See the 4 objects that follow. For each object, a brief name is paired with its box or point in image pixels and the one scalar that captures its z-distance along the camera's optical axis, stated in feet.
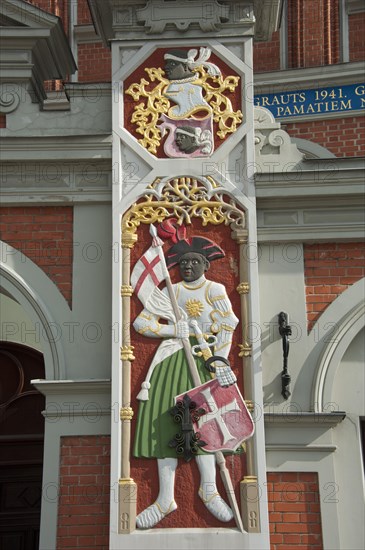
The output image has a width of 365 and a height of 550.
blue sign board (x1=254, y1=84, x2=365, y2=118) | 44.45
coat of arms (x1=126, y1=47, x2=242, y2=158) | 30.01
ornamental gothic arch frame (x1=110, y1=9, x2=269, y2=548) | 26.66
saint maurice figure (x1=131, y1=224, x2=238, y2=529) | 26.81
